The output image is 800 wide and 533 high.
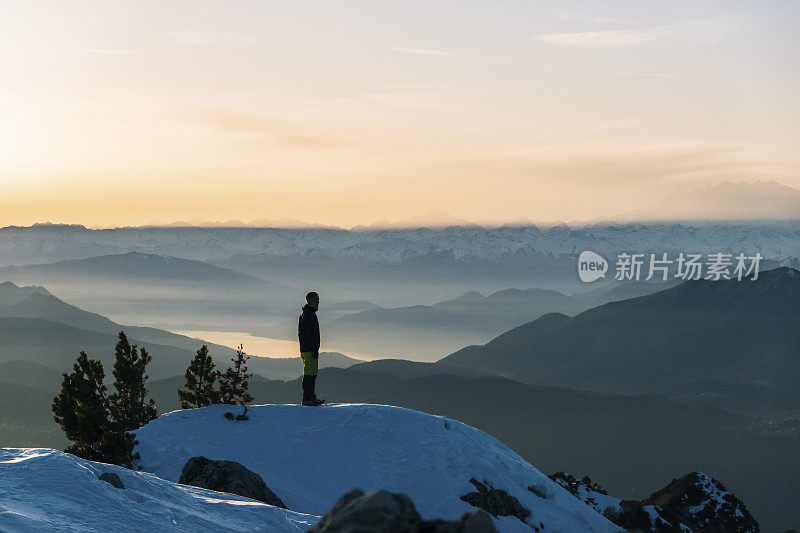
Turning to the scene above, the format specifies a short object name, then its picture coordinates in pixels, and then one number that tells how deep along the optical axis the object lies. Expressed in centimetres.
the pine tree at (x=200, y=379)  3309
